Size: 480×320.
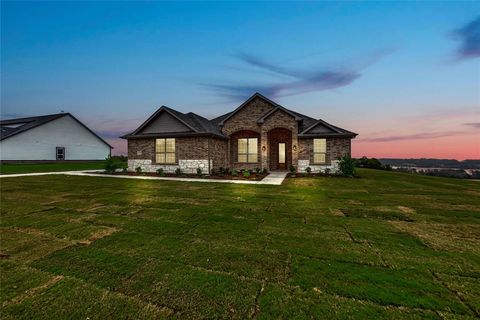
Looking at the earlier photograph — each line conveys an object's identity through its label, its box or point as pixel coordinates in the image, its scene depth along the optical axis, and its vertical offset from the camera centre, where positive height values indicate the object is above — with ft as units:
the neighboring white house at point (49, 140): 92.23 +11.07
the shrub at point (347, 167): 52.65 -1.58
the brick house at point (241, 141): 58.03 +6.04
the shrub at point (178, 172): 57.12 -3.00
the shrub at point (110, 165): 63.26 -1.28
